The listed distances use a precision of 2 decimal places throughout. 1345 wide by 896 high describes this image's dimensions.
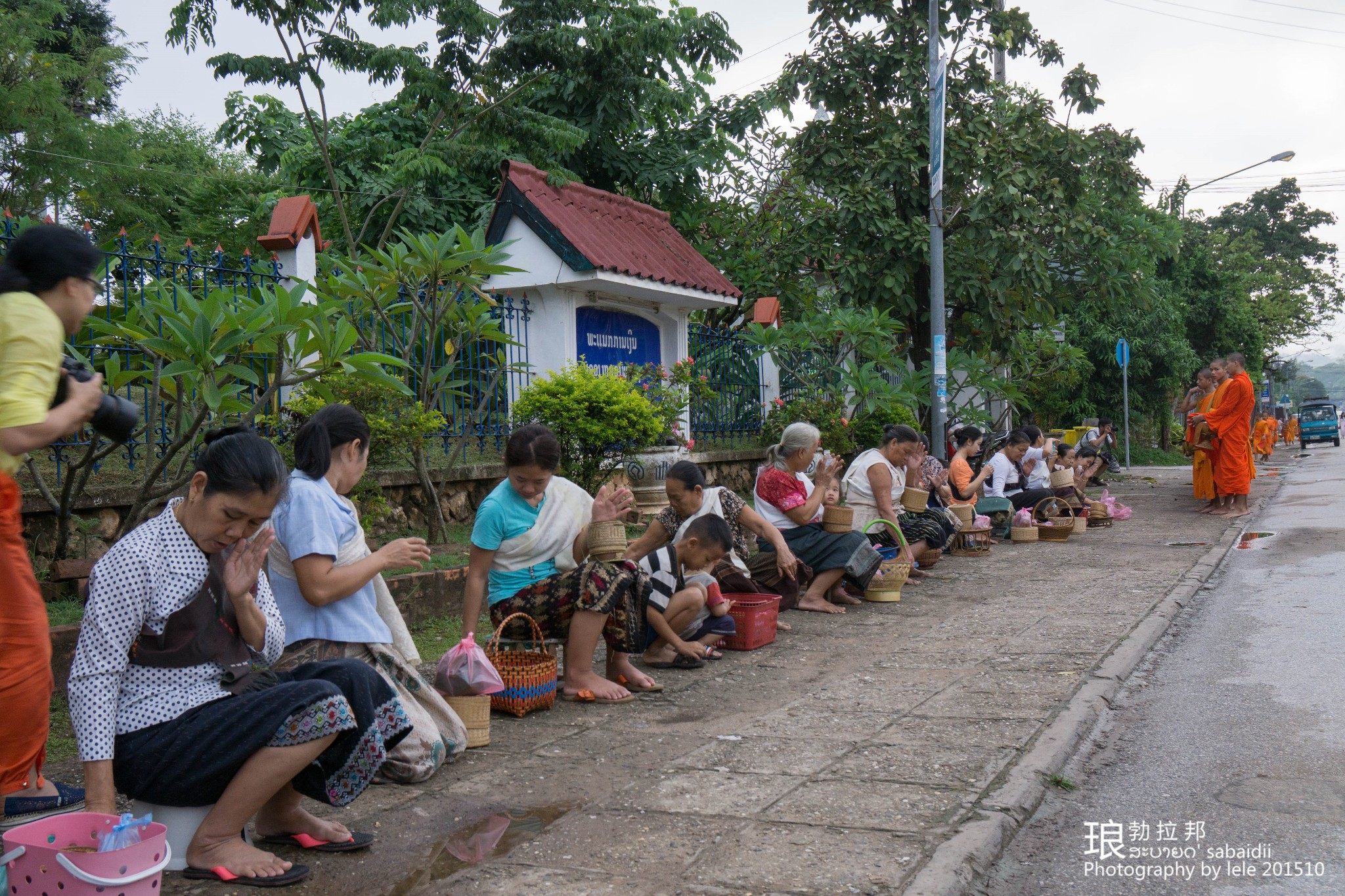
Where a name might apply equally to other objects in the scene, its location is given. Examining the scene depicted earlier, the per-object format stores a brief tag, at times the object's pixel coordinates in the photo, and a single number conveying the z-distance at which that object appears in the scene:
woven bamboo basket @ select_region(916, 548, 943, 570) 9.72
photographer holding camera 2.70
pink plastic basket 2.47
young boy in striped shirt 5.91
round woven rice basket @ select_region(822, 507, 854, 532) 7.93
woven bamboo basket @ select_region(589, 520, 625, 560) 5.32
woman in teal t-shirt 5.13
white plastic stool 3.15
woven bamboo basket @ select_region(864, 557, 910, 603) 8.34
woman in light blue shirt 3.82
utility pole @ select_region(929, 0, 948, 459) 12.60
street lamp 30.89
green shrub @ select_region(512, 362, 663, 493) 8.78
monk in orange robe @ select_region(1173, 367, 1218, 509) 14.79
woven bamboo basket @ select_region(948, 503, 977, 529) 10.74
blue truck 39.62
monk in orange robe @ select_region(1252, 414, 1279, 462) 31.30
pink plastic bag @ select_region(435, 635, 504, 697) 4.48
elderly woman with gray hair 7.65
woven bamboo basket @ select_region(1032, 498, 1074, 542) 12.12
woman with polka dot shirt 2.94
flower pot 10.26
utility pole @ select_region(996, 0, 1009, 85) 16.96
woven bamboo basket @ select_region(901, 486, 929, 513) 9.29
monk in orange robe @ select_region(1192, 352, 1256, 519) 14.23
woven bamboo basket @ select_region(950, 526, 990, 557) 11.20
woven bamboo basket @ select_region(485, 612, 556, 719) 4.98
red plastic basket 6.57
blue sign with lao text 10.55
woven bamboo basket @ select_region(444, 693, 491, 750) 4.48
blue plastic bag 2.59
